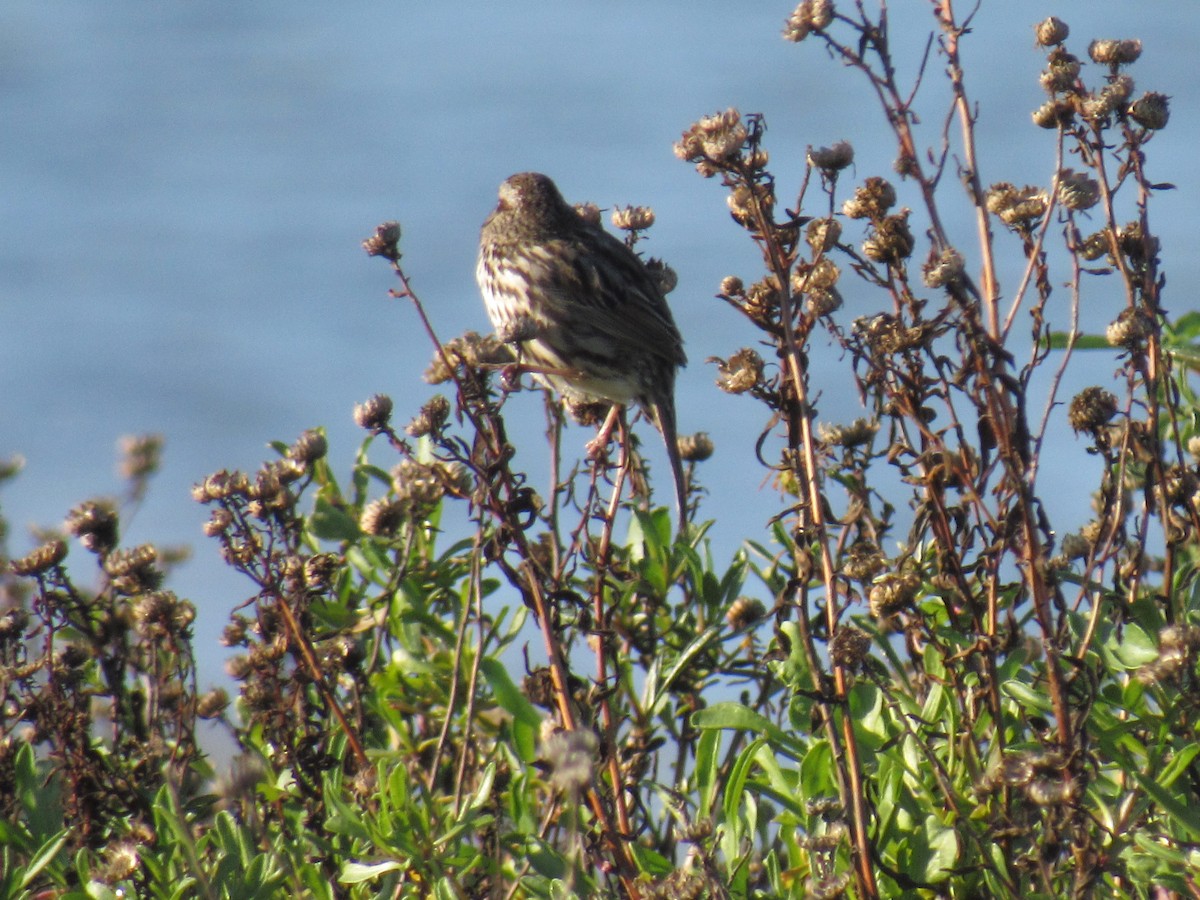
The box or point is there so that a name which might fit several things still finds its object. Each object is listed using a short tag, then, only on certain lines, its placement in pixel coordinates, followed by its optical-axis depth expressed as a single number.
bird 9.49
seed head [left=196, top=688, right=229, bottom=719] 7.02
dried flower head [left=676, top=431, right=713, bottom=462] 7.91
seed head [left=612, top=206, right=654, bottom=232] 7.04
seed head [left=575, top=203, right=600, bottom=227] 7.79
